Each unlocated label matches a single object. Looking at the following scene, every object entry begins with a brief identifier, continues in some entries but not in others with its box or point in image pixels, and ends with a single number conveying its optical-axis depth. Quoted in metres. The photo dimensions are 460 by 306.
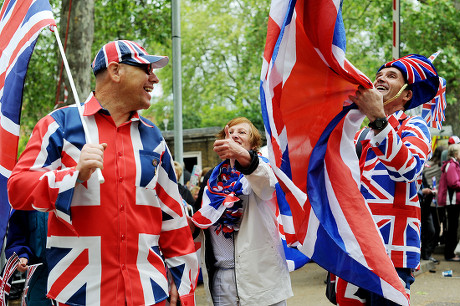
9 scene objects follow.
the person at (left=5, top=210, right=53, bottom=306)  4.71
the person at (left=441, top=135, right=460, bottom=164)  12.18
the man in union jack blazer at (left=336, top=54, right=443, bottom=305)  3.56
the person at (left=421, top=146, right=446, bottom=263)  11.97
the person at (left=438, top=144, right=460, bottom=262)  11.82
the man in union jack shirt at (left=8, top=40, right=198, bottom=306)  2.92
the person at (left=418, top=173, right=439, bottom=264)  11.68
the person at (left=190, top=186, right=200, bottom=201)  12.19
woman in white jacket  4.41
